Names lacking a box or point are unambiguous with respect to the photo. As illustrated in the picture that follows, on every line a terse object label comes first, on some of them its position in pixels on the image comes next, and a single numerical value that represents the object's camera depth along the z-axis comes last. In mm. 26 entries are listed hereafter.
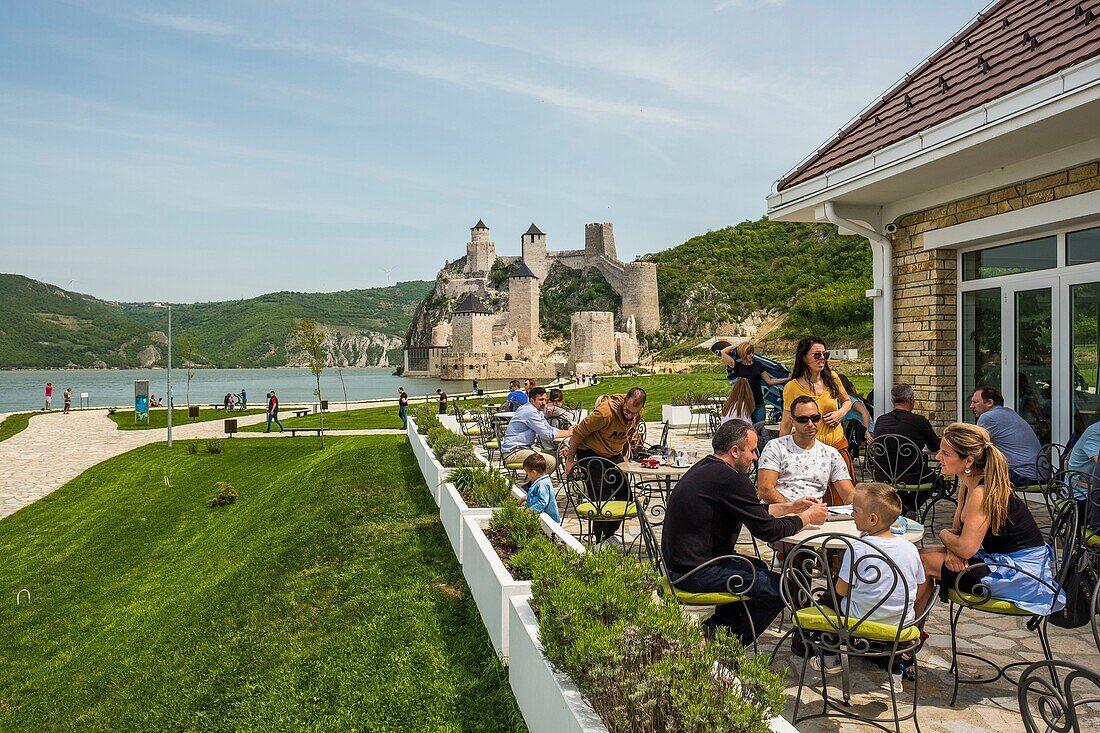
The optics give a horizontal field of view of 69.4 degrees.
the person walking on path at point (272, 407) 25531
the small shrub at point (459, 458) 8795
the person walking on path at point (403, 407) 24406
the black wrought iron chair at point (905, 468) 6480
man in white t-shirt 5105
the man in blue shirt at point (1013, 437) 6328
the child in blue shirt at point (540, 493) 6539
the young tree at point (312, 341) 23953
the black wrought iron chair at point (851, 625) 3338
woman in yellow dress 6117
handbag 3820
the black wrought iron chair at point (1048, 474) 5711
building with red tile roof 6133
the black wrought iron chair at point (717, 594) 3844
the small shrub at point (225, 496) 14359
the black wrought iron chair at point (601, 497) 6234
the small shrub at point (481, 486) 6948
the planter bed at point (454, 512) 6531
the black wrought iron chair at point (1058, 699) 2115
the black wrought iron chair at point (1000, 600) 3629
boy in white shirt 3451
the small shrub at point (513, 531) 5238
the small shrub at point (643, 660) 2602
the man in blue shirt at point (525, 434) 8836
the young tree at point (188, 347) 47256
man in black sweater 3959
